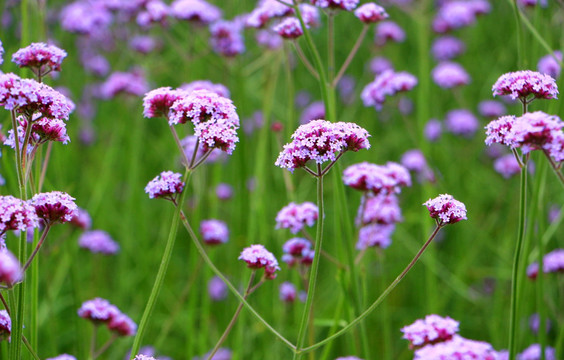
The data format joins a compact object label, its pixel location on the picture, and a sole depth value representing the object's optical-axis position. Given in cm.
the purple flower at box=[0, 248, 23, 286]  189
